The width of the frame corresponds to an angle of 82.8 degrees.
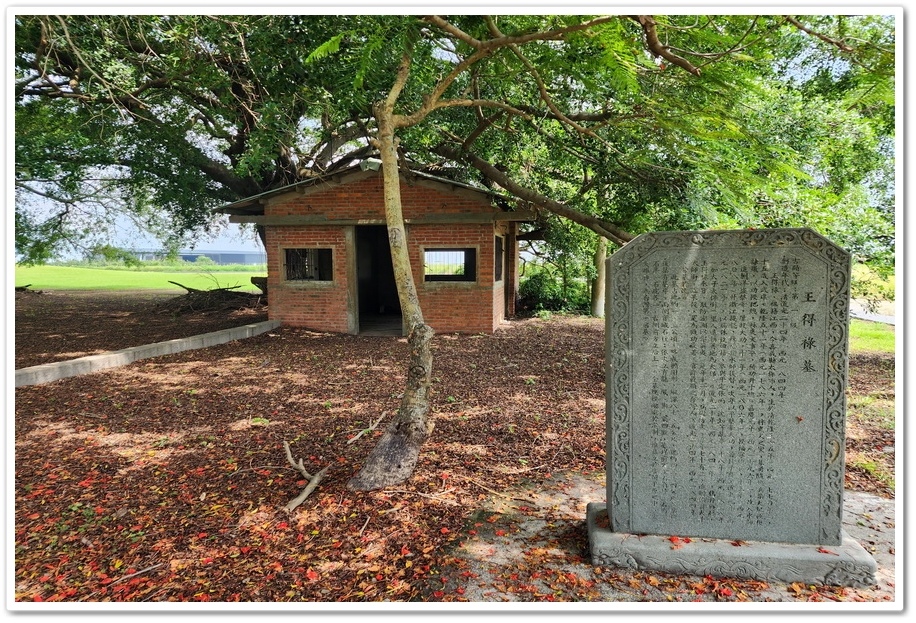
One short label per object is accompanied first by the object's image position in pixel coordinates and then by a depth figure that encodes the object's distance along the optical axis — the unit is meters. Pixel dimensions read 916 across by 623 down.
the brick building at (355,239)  11.48
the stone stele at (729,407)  3.07
